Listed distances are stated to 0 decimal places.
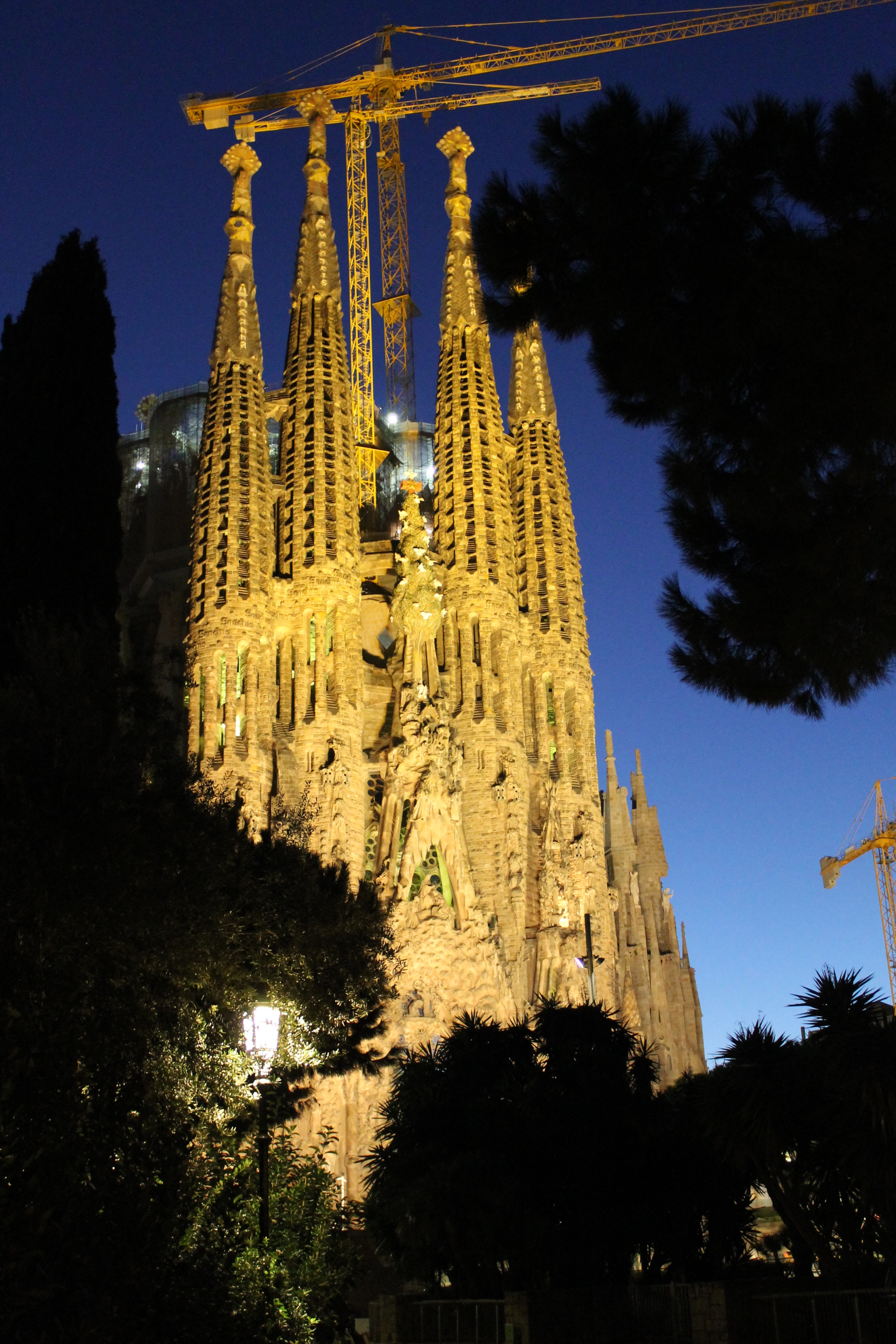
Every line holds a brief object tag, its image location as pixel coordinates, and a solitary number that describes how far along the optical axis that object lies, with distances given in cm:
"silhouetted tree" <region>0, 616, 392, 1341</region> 1154
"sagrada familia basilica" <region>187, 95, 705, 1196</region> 3167
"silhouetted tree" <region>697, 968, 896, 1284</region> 1402
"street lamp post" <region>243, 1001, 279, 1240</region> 1313
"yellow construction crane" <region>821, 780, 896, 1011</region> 6150
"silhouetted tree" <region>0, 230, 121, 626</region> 1869
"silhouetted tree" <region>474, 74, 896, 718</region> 1080
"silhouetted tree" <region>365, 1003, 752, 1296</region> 1727
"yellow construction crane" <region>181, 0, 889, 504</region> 4881
